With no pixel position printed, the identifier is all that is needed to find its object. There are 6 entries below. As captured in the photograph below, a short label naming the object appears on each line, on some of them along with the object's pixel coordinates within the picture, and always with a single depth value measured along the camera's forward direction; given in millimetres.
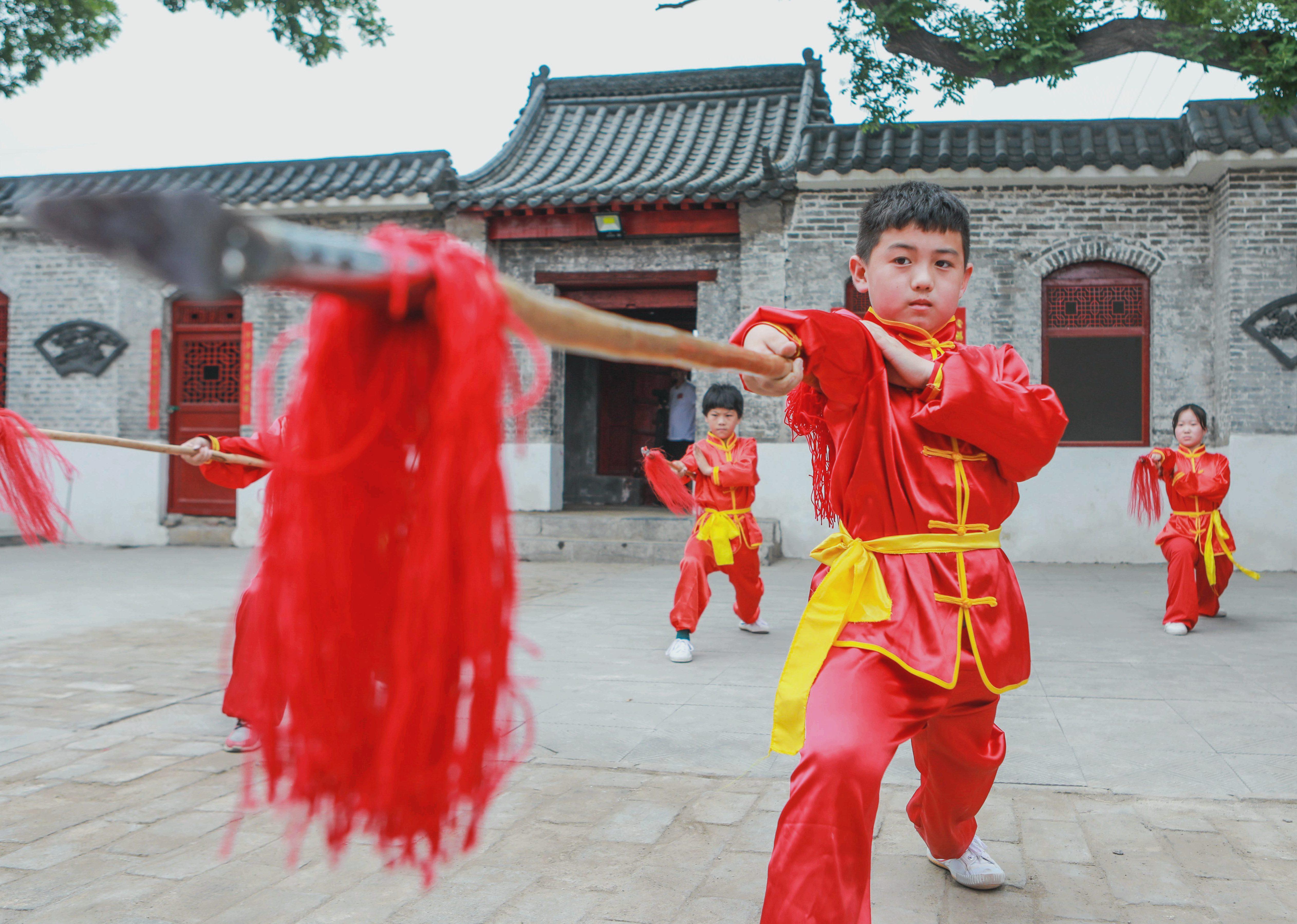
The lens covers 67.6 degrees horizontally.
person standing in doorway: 11594
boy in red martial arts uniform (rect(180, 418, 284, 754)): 3107
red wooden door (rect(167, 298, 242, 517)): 11180
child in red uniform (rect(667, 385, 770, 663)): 5309
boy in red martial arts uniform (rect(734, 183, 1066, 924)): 1750
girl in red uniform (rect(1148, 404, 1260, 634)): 6008
